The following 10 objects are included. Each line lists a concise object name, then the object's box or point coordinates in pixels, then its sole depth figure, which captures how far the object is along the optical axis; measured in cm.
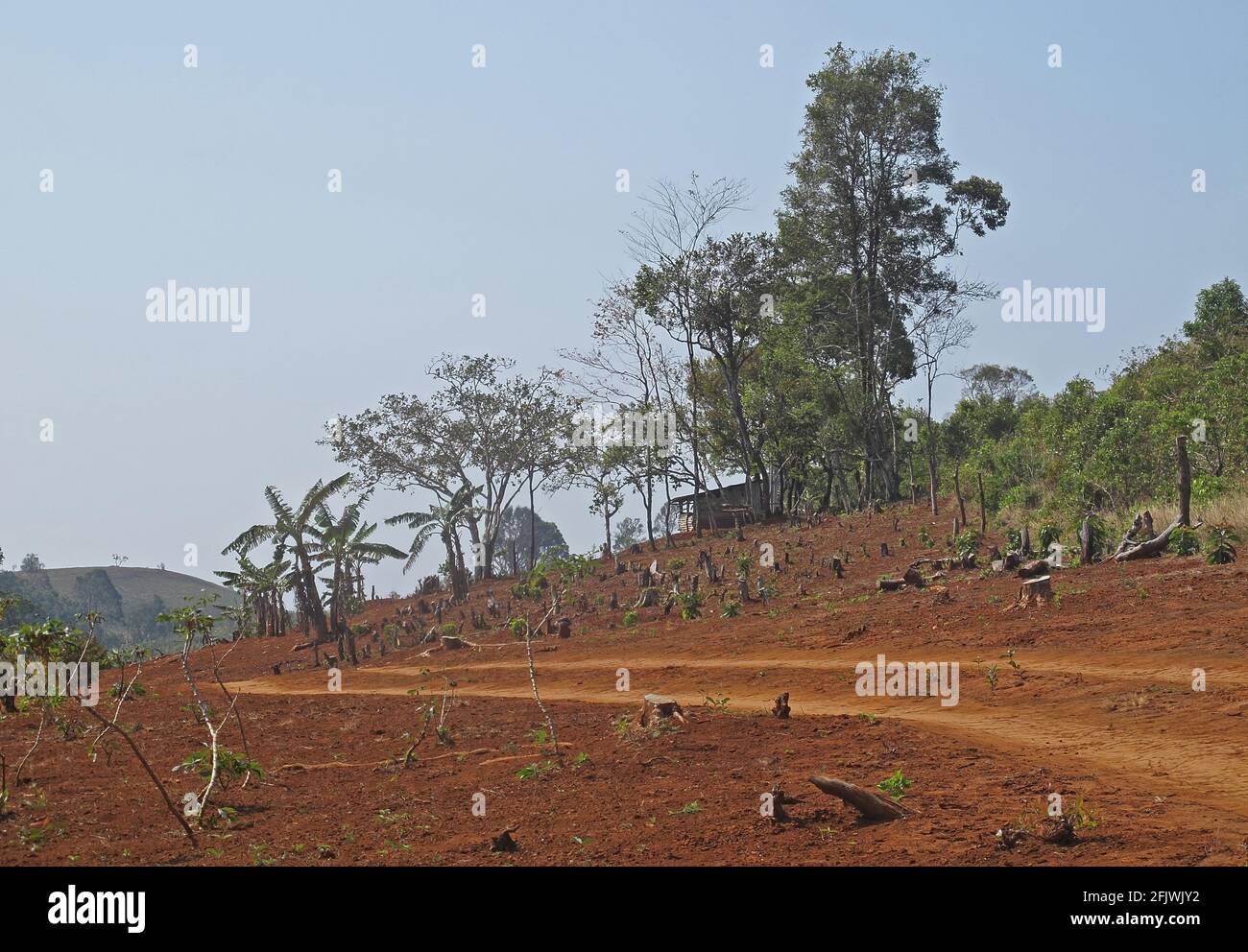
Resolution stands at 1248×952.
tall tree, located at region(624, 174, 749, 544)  4506
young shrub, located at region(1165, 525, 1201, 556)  2075
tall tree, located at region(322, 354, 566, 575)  5225
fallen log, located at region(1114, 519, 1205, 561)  2127
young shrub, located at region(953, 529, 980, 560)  2666
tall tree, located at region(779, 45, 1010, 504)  4434
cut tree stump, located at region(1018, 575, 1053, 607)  1956
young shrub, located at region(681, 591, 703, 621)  2654
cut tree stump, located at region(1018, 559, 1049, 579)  2147
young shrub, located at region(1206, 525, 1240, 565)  1941
